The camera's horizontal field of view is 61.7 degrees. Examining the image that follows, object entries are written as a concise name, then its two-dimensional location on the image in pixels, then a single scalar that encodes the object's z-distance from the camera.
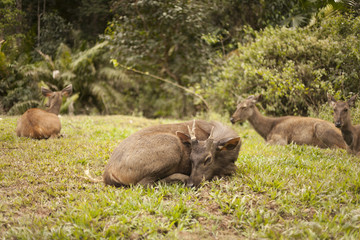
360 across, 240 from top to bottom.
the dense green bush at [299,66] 8.21
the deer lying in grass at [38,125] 7.36
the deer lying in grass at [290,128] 7.43
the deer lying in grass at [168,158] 4.32
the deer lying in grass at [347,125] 6.46
